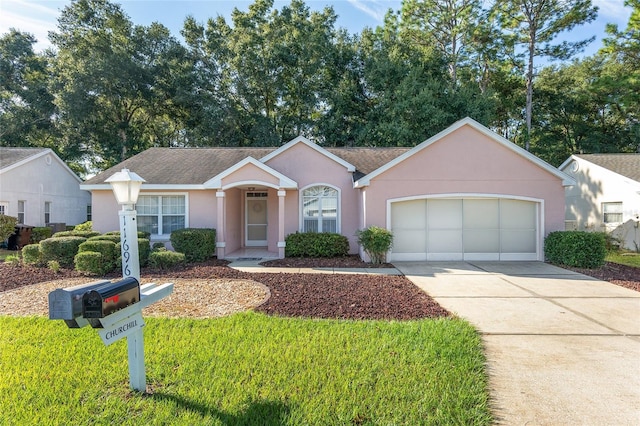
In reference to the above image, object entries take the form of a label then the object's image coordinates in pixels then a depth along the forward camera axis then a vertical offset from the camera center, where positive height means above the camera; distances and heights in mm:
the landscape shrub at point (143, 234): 11605 -746
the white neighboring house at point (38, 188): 16859 +1449
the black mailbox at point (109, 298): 2637 -696
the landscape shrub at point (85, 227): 14348 -565
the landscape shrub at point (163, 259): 9820 -1337
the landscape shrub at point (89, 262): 8812 -1269
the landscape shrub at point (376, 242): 10766 -955
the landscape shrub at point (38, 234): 15703 -922
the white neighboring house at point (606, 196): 15375 +734
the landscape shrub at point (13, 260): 10459 -1432
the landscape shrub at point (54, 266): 9211 -1416
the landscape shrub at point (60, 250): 9719 -1044
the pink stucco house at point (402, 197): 11664 +553
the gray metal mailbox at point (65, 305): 2535 -683
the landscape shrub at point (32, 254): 9898 -1167
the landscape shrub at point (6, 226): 11555 -400
